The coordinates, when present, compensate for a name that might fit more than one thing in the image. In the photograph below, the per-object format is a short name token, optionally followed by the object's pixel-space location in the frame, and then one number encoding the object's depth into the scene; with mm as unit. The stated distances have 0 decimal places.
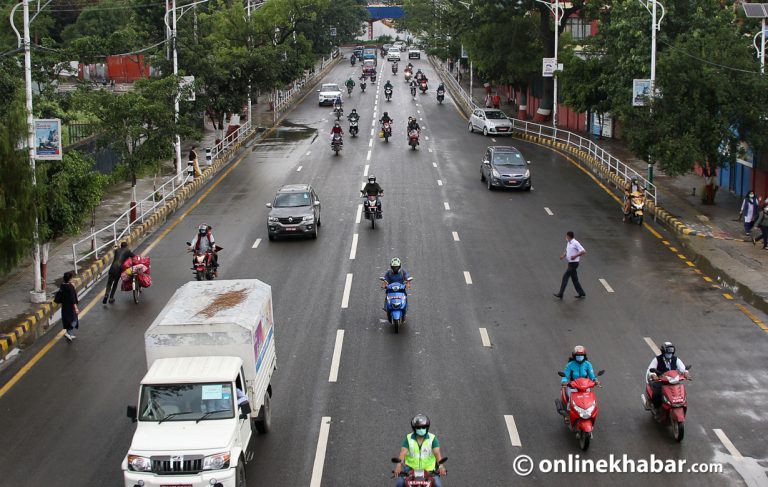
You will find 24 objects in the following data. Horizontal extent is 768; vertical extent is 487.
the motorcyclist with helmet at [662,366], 14805
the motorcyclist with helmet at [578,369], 14688
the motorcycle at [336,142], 47969
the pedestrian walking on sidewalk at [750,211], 29681
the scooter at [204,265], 24609
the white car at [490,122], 55844
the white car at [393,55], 115688
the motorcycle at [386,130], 53125
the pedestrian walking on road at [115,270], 23219
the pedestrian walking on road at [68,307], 19953
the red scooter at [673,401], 14430
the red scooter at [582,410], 14148
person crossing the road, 22641
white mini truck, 11953
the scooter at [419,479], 11523
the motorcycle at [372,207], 31234
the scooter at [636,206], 31750
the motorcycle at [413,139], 49438
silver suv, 29594
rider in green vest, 11617
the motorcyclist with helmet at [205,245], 24844
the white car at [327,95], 73250
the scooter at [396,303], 20125
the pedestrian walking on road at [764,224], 27859
